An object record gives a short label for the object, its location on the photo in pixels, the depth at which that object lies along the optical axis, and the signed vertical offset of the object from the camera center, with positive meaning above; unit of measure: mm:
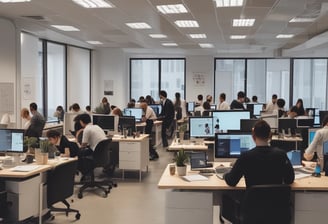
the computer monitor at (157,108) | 12744 -493
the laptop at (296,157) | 4615 -733
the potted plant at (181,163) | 4262 -739
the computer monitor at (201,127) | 6706 -566
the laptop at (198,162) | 4613 -784
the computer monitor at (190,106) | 14636 -504
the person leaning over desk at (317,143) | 5109 -617
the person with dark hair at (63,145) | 5680 -775
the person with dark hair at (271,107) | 11855 -408
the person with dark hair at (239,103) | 10297 -256
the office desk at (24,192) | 4445 -1120
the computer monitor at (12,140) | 5344 -647
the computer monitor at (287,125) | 8172 -632
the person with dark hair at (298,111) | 8598 -391
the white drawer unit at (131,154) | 7539 -1149
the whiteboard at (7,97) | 8508 -128
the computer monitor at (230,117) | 7027 -418
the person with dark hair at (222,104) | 10410 -288
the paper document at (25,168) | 4645 -890
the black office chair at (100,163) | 6480 -1150
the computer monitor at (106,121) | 8383 -607
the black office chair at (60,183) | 4832 -1102
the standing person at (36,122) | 7861 -609
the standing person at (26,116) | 8367 -510
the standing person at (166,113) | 11141 -563
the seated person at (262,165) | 3459 -608
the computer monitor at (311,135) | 5742 -582
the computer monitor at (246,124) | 6777 -513
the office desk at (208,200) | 3785 -1000
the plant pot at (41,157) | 5016 -813
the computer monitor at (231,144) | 4723 -595
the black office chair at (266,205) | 3438 -949
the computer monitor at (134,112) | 10812 -531
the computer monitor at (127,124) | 8117 -648
